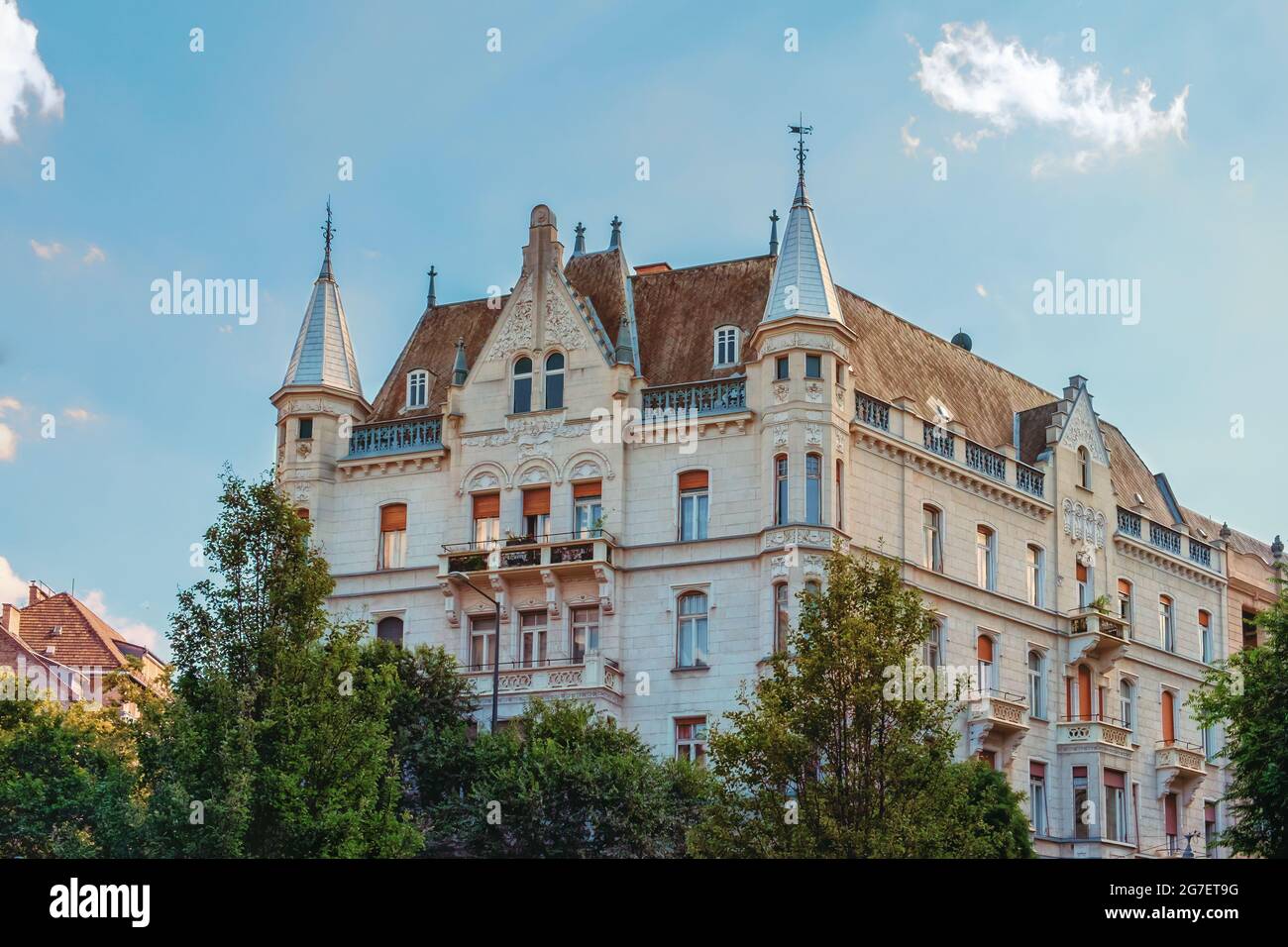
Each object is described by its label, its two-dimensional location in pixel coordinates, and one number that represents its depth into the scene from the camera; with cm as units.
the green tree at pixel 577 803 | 4975
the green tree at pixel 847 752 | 4022
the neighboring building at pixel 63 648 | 8825
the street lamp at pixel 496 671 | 5358
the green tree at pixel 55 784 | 5031
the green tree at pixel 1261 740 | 4297
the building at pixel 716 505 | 5991
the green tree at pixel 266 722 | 4119
